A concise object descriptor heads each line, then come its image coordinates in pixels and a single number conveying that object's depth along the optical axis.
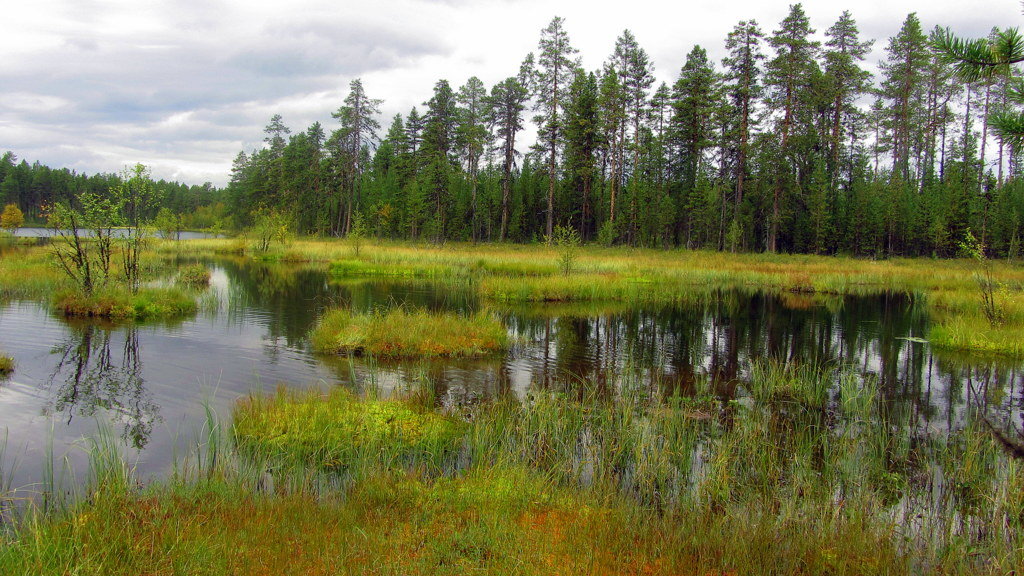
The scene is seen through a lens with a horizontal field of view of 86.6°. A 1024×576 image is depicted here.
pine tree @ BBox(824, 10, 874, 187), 46.31
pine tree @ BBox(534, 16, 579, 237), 43.47
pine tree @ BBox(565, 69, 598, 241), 44.94
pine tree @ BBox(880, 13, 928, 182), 48.75
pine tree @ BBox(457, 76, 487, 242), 55.28
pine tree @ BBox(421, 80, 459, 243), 52.88
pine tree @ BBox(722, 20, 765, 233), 42.44
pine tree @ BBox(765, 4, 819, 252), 42.03
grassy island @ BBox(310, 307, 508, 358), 12.52
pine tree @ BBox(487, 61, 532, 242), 48.66
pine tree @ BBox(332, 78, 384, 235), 59.44
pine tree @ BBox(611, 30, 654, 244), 48.16
